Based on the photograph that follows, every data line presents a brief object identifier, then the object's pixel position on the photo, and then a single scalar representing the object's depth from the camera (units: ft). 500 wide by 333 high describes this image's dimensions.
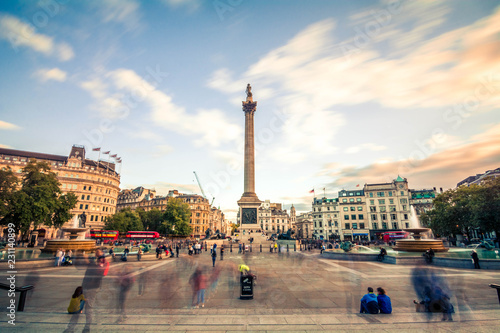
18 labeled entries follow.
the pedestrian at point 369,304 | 25.93
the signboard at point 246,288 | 34.47
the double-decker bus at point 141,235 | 187.93
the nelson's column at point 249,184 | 171.32
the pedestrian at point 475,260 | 57.05
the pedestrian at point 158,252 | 89.19
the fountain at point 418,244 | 80.12
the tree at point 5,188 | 113.63
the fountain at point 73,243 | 79.71
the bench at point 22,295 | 25.03
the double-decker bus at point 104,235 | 182.60
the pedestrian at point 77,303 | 25.70
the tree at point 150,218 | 272.72
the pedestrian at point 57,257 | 66.03
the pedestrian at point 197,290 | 31.53
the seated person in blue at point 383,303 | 25.81
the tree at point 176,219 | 241.55
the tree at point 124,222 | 218.79
